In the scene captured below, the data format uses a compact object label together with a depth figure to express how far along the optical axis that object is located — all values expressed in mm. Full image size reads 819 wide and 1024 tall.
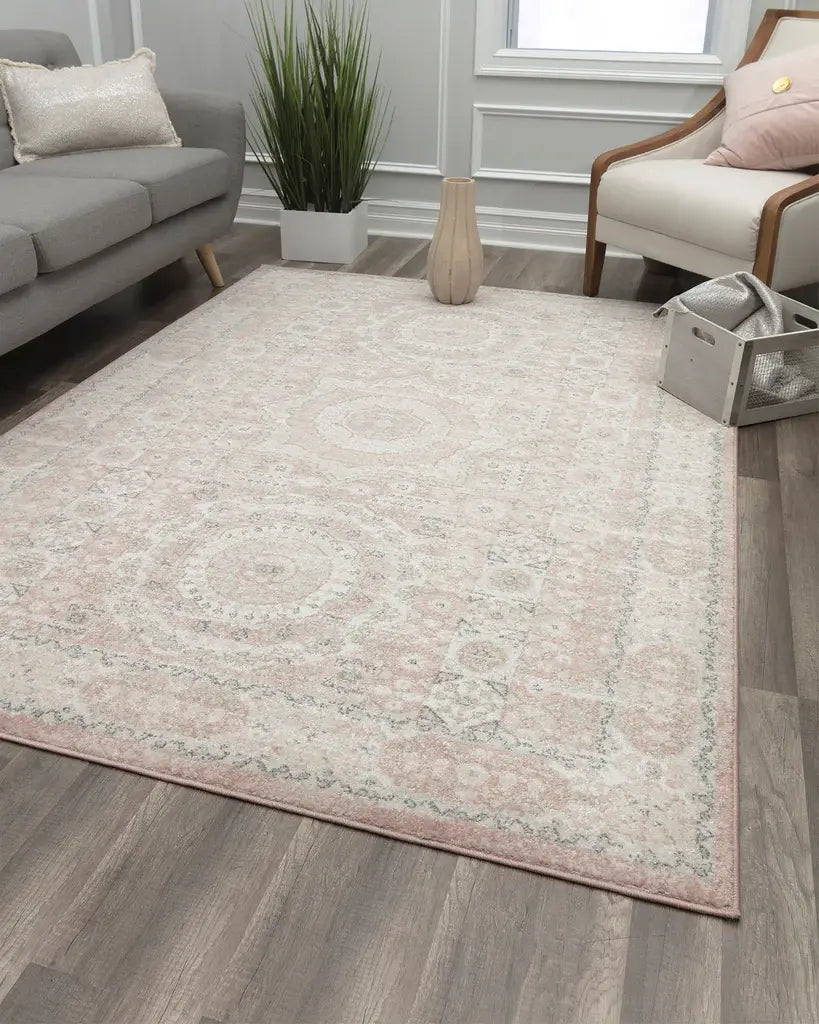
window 3740
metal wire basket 2334
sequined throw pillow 3135
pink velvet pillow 3008
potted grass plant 3475
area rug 1322
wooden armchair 2750
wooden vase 3117
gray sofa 2438
